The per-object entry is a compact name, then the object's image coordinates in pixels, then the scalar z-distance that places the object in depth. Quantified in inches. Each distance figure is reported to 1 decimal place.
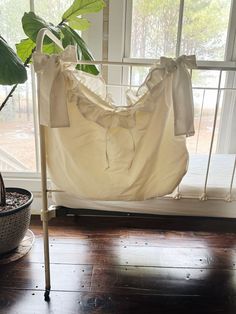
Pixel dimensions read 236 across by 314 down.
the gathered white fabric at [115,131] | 35.9
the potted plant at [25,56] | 43.3
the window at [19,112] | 66.0
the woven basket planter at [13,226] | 52.4
